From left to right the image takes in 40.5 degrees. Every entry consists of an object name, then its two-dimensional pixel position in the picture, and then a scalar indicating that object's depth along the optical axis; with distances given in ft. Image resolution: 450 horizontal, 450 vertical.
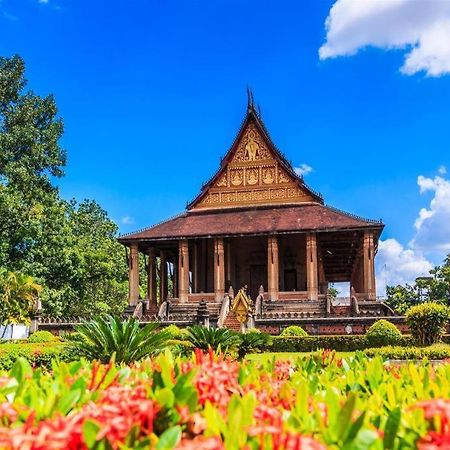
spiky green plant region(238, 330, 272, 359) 49.73
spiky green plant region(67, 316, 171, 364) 31.63
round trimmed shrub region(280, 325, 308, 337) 69.91
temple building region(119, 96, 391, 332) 97.96
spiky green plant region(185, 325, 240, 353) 43.28
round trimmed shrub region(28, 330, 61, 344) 71.84
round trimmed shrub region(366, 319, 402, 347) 62.61
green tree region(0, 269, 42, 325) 86.28
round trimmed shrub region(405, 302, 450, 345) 60.44
